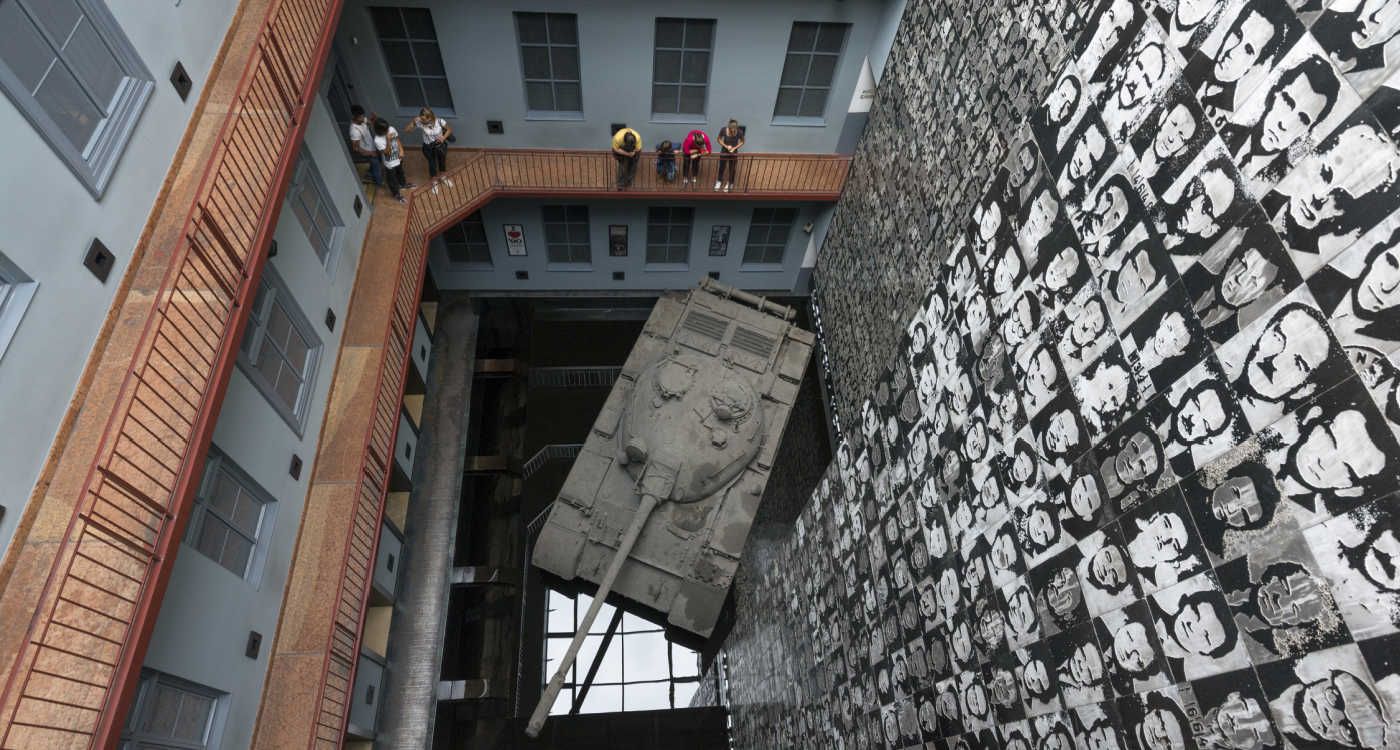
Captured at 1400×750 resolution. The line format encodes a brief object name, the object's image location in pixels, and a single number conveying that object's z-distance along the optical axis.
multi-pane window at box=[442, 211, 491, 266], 17.64
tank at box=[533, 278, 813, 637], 13.73
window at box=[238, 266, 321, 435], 9.88
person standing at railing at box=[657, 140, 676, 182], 15.63
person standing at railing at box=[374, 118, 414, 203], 13.61
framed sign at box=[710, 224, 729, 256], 18.22
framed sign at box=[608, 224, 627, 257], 18.02
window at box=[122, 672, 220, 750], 7.55
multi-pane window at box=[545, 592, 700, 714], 16.06
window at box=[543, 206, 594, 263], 17.66
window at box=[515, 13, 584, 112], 14.69
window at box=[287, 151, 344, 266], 11.20
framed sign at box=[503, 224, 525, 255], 17.77
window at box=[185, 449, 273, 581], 8.75
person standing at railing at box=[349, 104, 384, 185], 13.46
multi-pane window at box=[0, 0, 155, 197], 6.53
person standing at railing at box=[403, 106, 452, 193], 14.48
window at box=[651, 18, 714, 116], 14.96
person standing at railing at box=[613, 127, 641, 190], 15.45
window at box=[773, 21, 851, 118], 15.17
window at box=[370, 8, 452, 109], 14.39
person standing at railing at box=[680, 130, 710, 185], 15.66
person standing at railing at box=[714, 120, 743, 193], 15.64
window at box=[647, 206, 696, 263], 17.88
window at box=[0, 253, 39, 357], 6.16
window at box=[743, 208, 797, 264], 18.02
